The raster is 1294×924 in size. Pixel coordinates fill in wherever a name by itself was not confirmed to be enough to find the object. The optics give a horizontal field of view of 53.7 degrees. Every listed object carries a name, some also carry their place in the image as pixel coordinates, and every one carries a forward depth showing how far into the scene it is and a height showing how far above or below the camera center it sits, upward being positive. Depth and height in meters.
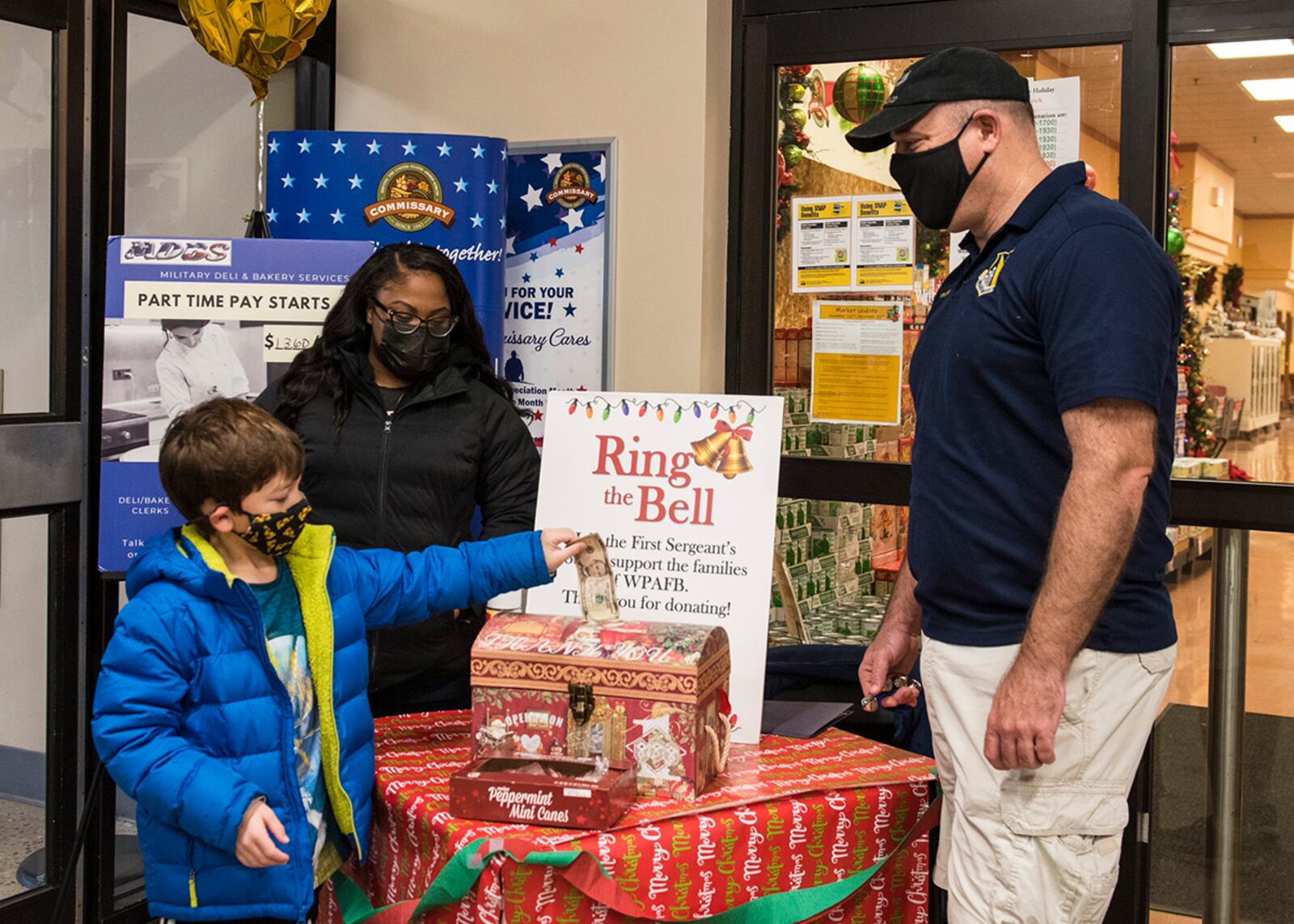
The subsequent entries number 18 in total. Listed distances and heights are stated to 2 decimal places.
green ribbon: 1.68 -0.63
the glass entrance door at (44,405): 2.95 +0.06
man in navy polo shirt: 1.57 -0.06
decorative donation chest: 1.83 -0.38
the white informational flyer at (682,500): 2.22 -0.11
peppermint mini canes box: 1.73 -0.49
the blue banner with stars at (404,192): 3.07 +0.59
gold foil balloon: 2.84 +0.91
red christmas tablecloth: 1.72 -0.57
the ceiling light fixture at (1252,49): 2.69 +0.86
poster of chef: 2.83 +0.22
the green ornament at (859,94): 3.08 +0.85
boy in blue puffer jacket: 1.64 -0.35
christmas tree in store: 2.81 +0.24
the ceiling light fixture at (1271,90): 2.70 +0.77
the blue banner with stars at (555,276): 3.25 +0.42
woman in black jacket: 2.36 +0.00
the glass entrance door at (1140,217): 2.74 +0.48
